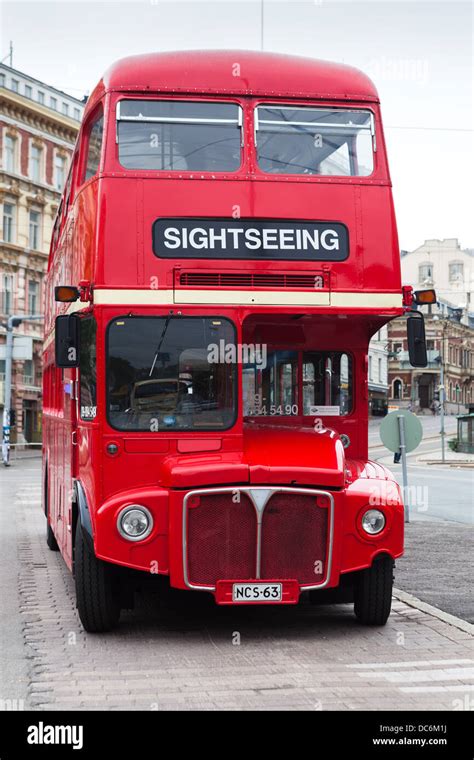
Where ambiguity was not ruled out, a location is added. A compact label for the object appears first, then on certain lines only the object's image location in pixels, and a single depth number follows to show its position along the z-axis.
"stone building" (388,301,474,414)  119.64
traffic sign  18.55
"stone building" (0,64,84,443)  57.97
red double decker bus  8.75
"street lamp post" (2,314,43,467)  44.84
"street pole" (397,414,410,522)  18.47
